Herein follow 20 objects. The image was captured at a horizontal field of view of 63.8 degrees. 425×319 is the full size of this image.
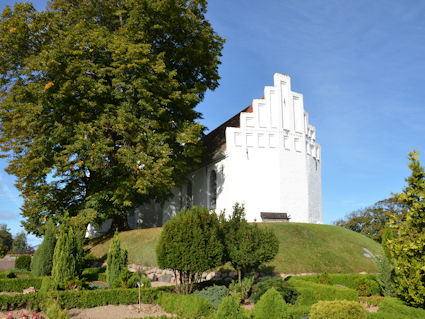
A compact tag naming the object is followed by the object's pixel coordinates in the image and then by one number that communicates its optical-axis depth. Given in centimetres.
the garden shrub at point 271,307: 860
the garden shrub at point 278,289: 1318
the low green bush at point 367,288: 1622
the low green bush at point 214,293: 1264
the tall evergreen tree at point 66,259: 1581
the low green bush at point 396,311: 948
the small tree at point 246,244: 1420
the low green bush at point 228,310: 784
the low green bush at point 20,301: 1208
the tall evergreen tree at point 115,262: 1609
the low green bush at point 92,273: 1898
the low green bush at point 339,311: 801
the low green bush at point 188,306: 1105
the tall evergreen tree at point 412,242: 984
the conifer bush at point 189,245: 1288
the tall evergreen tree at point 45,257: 1967
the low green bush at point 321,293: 1322
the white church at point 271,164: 2750
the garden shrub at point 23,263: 2645
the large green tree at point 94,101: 2295
